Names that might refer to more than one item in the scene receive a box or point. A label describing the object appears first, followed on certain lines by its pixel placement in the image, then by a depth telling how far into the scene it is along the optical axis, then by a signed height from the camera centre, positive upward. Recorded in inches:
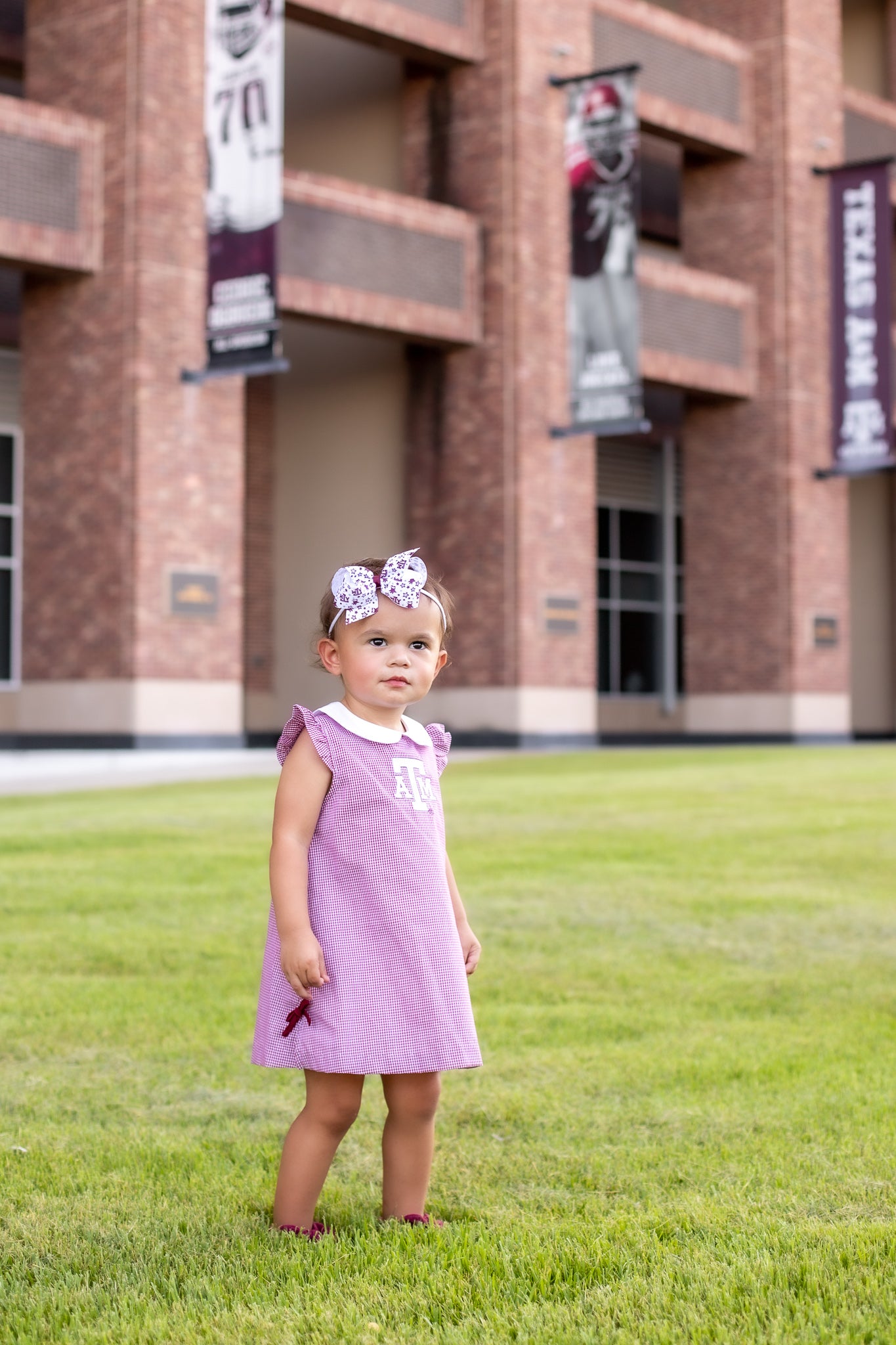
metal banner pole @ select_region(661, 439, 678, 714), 1282.0 +71.0
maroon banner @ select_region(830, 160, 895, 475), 1172.5 +257.2
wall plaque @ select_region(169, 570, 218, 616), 861.2 +45.3
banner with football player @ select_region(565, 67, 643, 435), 985.5 +252.8
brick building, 856.3 +179.4
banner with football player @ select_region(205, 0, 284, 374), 821.9 +251.5
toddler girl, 131.0 -18.5
